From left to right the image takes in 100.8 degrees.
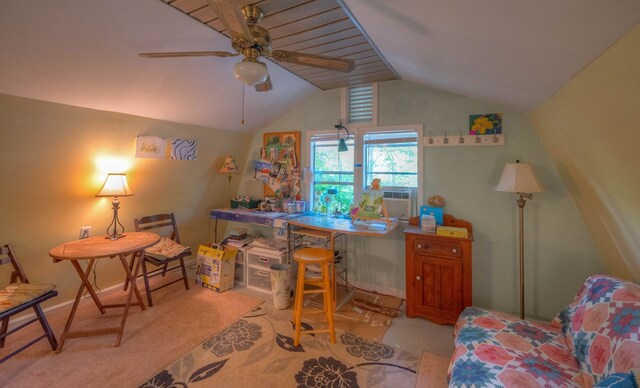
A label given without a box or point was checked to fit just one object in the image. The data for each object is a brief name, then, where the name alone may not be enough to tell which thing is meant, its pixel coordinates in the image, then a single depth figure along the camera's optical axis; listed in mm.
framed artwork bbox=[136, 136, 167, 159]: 2816
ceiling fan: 1404
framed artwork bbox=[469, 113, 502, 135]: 2496
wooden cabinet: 2314
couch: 1198
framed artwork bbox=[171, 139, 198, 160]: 3107
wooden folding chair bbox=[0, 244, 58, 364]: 1777
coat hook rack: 2494
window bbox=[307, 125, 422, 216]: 2928
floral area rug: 1773
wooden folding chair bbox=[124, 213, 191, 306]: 2828
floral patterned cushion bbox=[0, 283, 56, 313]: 1782
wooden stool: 2145
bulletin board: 3607
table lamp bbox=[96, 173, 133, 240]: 2518
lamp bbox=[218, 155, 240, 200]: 3582
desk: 2458
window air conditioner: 2840
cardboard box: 3062
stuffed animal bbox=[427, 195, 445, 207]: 2740
